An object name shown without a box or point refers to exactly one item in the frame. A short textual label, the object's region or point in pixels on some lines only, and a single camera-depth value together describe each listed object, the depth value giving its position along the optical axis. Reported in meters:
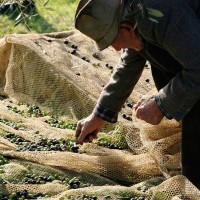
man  5.23
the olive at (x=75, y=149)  6.89
